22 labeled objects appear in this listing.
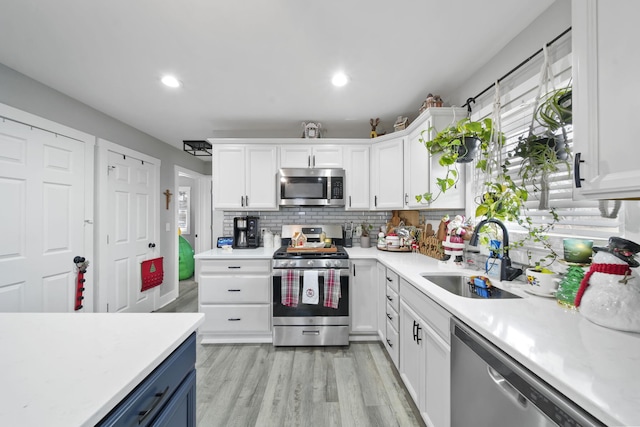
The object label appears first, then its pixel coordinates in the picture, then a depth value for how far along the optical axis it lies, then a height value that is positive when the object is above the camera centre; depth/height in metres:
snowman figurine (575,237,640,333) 0.88 -0.27
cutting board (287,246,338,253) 2.67 -0.39
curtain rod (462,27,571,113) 1.31 +0.92
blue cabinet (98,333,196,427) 0.65 -0.57
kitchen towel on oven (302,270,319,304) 2.48 -0.72
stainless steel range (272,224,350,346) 2.49 -0.89
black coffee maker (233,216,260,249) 3.10 -0.23
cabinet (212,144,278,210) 3.00 +0.45
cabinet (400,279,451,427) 1.28 -0.83
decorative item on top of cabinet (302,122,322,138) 3.00 +1.00
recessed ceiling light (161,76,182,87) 2.09 +1.12
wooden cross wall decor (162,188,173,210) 3.79 +0.28
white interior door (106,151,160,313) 2.90 -0.21
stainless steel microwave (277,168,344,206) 2.92 +0.31
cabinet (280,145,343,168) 3.00 +0.69
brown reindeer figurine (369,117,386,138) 2.99 +1.06
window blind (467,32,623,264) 1.19 +0.19
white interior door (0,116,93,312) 1.93 -0.04
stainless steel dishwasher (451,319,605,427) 0.68 -0.60
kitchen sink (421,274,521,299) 1.50 -0.47
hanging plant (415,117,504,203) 1.69 +0.50
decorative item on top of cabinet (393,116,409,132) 2.71 +0.99
